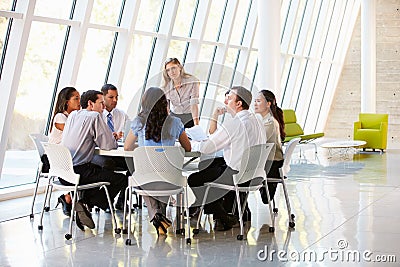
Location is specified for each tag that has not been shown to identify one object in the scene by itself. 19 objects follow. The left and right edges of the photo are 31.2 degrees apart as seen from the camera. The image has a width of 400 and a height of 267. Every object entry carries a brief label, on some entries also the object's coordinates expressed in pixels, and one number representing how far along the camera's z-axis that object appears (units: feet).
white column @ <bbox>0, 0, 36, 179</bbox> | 27.04
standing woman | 24.76
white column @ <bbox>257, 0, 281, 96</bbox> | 38.96
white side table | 47.42
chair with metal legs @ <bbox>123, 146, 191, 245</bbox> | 19.84
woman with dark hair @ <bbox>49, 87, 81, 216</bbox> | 23.97
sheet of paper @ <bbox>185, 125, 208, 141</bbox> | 23.08
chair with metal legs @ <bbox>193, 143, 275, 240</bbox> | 20.99
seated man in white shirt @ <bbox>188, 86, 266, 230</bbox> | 21.27
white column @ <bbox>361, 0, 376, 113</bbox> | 62.03
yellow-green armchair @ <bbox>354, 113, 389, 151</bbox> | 53.52
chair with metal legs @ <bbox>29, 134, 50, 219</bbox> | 24.26
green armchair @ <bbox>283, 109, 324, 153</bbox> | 49.58
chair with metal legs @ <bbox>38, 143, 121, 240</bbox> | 20.90
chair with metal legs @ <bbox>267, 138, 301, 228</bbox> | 22.91
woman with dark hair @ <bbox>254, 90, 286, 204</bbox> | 23.56
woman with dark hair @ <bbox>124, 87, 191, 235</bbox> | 20.54
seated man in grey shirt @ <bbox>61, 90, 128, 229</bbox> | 21.85
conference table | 20.83
